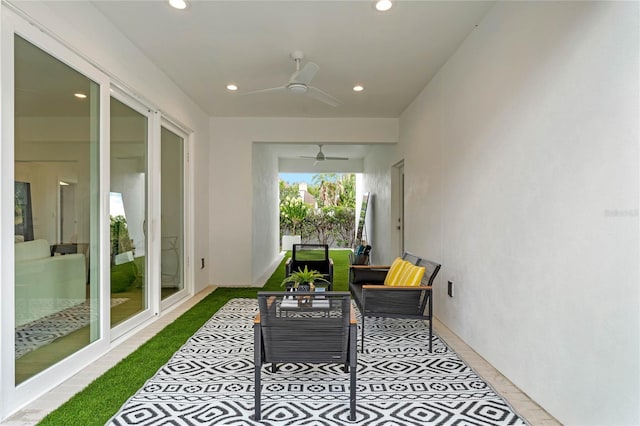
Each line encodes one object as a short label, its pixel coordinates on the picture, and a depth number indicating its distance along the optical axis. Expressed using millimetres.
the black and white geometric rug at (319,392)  2072
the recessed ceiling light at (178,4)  2748
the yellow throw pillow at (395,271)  3658
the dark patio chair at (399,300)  3162
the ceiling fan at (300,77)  3422
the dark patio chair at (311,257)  5188
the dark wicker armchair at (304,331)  2084
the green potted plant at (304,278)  3176
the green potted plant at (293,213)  13211
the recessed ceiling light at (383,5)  2729
